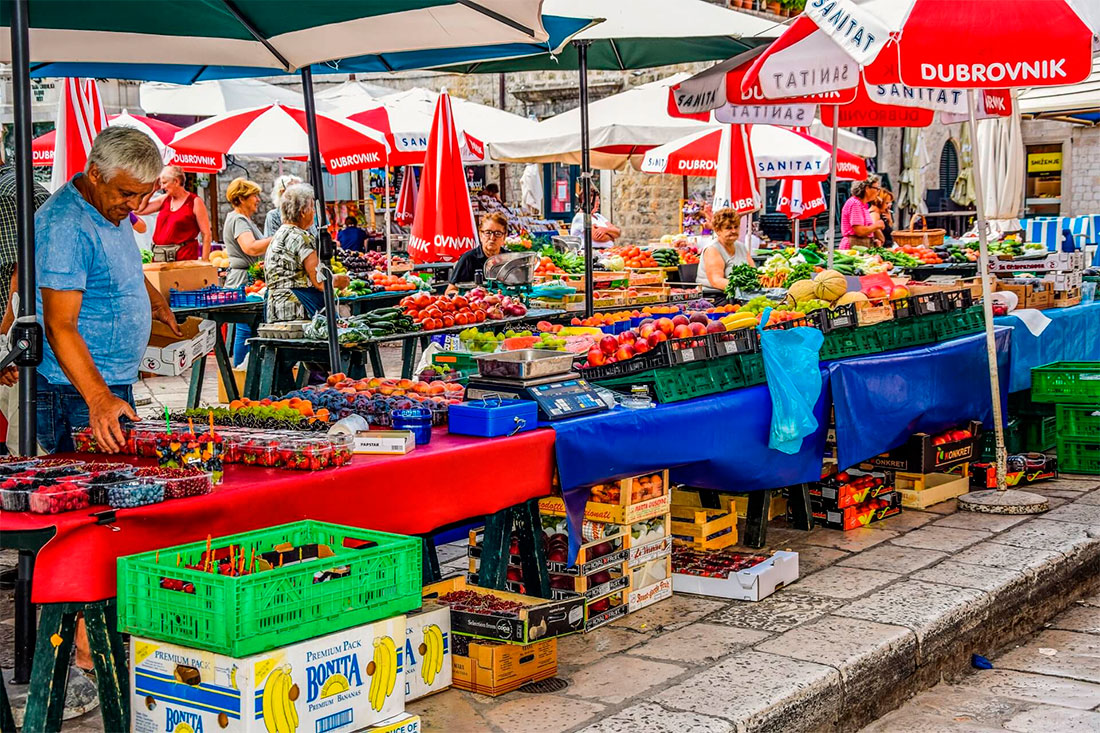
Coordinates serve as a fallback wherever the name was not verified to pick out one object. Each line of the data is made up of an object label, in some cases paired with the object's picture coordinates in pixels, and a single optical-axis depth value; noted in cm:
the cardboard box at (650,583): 554
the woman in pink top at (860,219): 1487
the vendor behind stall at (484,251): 1106
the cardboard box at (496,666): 447
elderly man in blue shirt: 425
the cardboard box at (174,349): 547
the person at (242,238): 1119
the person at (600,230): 1855
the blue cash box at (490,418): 485
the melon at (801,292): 732
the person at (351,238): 1708
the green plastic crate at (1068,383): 816
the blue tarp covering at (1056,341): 843
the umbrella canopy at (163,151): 1298
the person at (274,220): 1166
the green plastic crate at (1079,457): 838
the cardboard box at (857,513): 700
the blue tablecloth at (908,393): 673
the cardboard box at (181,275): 1062
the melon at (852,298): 735
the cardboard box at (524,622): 448
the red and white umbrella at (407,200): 1472
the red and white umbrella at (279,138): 1295
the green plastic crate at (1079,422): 834
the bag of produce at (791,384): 620
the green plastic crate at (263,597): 329
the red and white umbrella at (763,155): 1426
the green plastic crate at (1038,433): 870
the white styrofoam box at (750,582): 566
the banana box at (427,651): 433
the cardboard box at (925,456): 750
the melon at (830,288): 738
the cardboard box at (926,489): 750
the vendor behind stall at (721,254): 1028
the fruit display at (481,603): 451
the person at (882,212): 1527
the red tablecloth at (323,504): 352
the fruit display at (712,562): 579
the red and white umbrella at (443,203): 1064
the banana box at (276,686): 331
